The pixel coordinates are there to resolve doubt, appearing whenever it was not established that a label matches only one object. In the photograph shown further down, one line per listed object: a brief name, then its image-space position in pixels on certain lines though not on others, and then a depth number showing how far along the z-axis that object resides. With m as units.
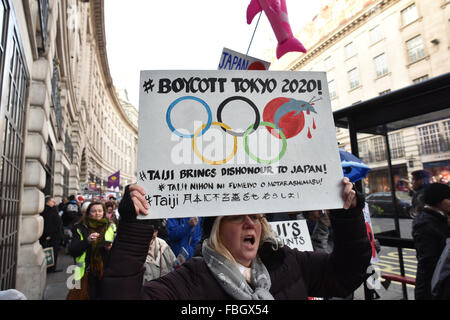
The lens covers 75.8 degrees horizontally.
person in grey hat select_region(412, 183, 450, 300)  2.98
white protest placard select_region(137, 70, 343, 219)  1.59
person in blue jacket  3.86
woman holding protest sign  1.36
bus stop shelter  3.47
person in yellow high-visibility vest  3.43
